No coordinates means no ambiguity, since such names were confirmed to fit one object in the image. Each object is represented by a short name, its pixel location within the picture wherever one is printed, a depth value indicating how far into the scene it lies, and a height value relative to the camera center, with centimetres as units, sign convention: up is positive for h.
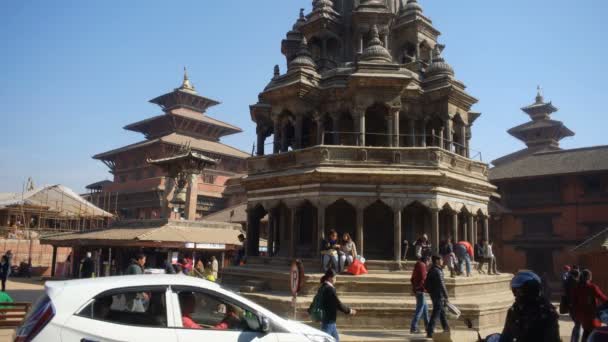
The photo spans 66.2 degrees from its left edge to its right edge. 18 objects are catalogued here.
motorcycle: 478 -98
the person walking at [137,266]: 1239 -84
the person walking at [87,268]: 2129 -156
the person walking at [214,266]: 2558 -163
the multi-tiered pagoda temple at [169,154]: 5091 +938
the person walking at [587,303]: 870 -112
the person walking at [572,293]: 912 -99
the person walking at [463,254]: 1603 -45
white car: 508 -92
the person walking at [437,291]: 1023 -110
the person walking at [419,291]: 1087 -119
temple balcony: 1717 +308
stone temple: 1666 +312
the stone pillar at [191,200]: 3384 +262
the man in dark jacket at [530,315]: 419 -66
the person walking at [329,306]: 799 -114
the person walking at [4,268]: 2034 -154
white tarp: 4346 +310
